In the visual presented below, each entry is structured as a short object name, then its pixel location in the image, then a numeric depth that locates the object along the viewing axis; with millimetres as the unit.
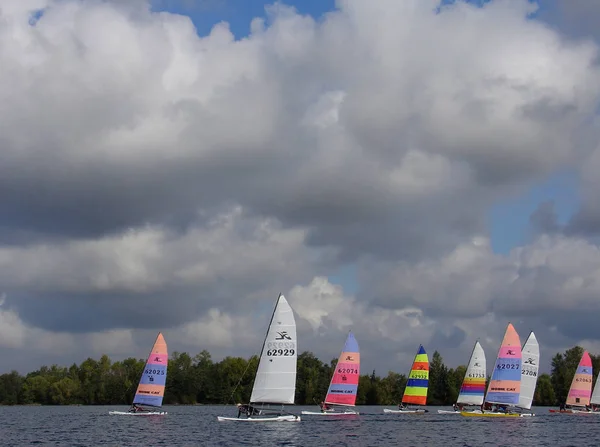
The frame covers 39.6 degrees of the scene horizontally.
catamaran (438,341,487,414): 125875
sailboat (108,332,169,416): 106812
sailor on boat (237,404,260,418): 87812
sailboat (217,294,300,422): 85125
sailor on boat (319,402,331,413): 117000
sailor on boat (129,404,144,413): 110150
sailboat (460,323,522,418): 108500
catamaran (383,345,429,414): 127688
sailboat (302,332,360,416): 113562
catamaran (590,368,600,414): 138000
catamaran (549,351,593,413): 136250
